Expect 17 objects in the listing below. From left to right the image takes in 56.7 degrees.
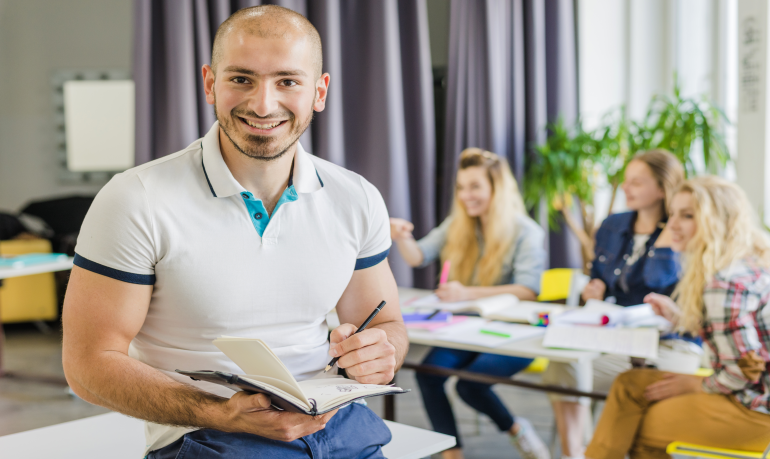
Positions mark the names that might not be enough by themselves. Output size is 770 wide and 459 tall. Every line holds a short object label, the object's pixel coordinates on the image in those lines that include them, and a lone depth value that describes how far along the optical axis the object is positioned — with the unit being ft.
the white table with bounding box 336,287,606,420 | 6.57
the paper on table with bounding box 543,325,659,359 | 6.47
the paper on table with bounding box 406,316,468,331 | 7.57
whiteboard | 20.39
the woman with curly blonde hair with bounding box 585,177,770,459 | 6.17
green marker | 7.25
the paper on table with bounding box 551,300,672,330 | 7.45
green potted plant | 11.49
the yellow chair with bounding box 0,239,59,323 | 16.71
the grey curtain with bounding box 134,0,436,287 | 10.72
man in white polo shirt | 4.01
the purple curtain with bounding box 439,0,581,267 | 13.97
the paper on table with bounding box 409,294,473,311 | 8.29
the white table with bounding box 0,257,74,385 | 10.42
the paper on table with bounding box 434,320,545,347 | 7.07
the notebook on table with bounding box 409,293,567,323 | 8.03
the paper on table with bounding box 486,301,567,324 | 7.93
